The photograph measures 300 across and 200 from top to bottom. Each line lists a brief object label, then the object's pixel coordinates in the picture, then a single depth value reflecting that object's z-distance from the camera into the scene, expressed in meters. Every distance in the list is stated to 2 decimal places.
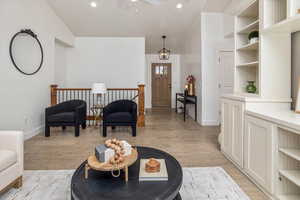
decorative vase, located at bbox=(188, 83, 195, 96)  5.94
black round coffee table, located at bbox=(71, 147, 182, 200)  1.19
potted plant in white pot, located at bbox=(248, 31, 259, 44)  2.58
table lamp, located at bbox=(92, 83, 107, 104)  4.66
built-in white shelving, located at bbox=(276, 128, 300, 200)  1.75
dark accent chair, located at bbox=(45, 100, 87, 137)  3.99
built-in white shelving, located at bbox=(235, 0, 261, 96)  2.93
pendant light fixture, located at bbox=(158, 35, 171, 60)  6.78
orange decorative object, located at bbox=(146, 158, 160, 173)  1.48
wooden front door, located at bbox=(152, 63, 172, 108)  9.23
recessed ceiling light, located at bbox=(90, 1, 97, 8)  4.92
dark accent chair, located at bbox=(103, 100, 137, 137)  4.02
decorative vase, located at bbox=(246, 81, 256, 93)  2.71
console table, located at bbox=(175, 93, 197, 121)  5.70
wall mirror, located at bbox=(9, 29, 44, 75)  3.63
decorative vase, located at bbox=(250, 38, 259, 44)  2.55
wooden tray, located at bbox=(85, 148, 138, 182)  1.38
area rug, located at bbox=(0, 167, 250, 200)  1.89
